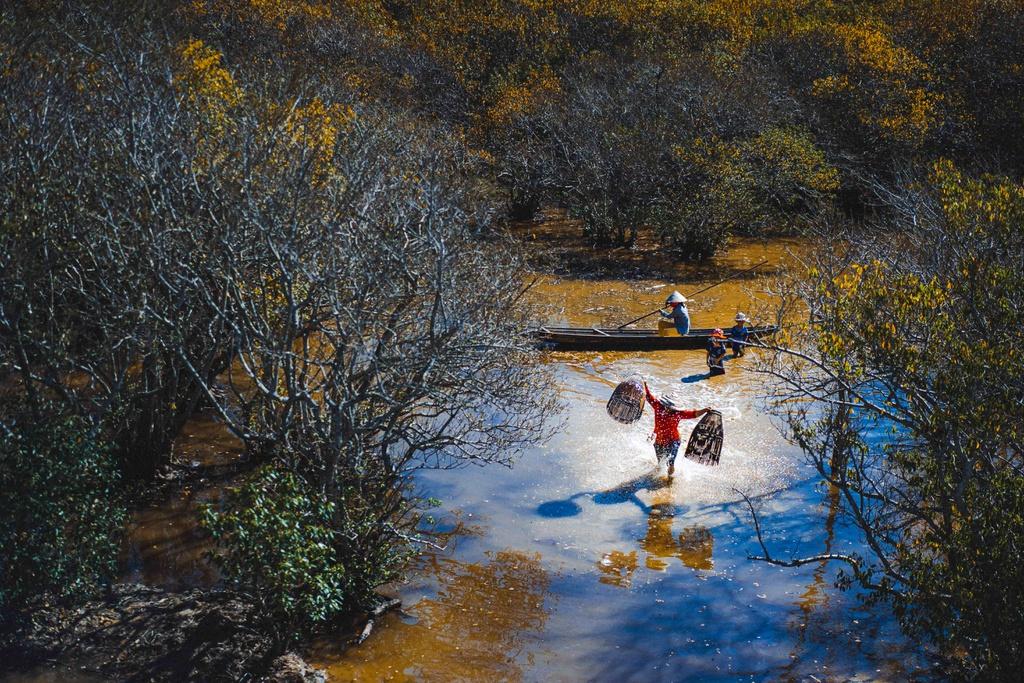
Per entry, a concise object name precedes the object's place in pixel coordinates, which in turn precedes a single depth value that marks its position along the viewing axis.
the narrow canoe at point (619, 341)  21.98
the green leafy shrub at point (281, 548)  9.55
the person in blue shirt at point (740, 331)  20.14
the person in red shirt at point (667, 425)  15.24
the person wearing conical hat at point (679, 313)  22.00
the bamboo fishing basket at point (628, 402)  15.88
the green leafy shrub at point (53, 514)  10.25
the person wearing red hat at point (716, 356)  20.42
